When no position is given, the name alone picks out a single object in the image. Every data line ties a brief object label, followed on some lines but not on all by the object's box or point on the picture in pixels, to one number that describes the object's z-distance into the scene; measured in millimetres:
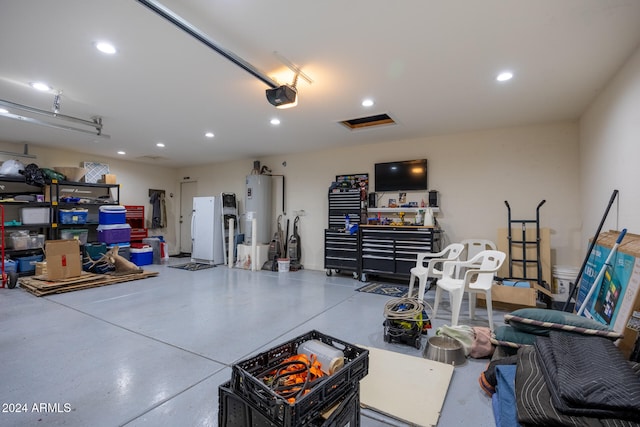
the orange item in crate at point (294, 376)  1128
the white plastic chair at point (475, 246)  4444
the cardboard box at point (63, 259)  4426
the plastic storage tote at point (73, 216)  5690
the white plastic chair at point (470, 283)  2889
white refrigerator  6734
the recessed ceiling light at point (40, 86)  3074
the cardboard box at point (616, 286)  2018
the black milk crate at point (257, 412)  1049
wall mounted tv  5047
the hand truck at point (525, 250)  3938
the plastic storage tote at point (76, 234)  5793
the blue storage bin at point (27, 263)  5164
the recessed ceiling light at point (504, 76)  2789
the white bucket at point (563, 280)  3729
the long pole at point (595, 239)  2735
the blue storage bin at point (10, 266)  4751
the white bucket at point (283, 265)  5867
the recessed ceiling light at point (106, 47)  2346
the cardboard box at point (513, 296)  3273
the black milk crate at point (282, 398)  942
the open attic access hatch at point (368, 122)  4324
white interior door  8258
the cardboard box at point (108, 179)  6270
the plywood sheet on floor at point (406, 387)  1684
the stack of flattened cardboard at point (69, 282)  4172
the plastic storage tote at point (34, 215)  5309
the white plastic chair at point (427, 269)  3377
